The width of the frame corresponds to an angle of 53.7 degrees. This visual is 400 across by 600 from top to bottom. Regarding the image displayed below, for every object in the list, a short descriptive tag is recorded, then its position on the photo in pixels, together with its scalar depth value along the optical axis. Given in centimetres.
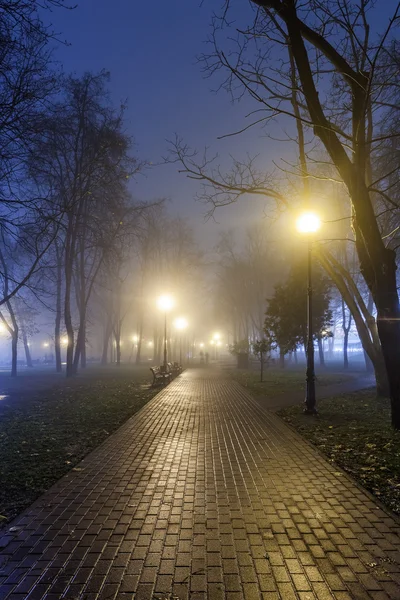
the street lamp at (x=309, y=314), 1031
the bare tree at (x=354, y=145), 795
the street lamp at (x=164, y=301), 2356
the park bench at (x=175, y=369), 2479
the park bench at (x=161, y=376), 1863
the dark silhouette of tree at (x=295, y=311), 2456
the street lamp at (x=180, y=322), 3353
